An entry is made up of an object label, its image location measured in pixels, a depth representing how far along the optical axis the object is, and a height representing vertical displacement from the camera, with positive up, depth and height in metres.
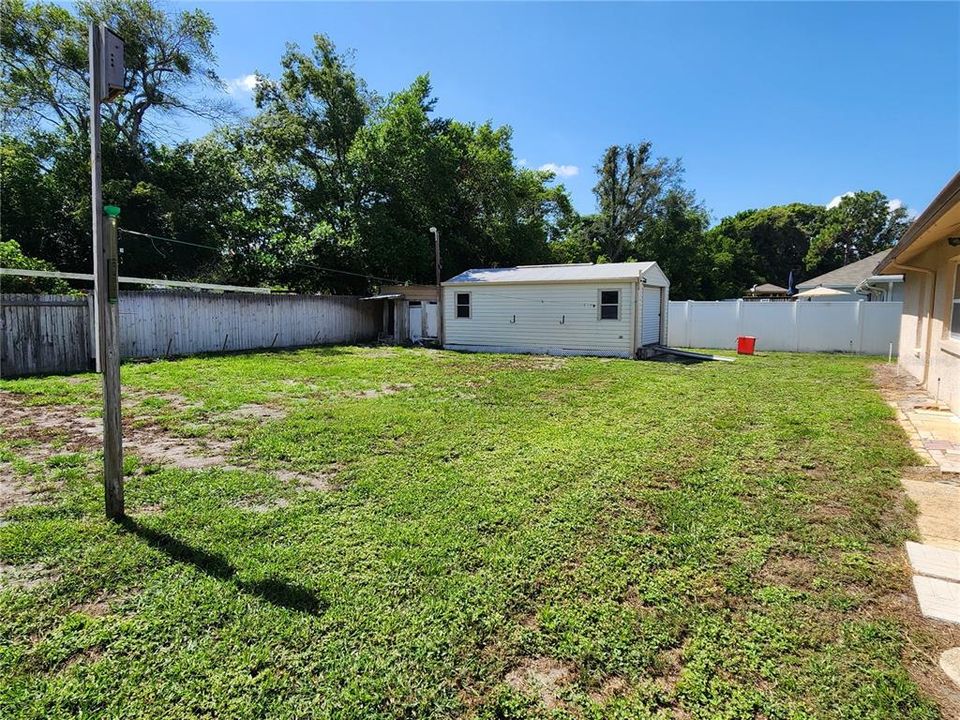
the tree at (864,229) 40.25 +8.26
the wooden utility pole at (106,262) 2.85 +0.33
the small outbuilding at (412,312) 17.28 +0.43
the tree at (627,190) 32.12 +9.06
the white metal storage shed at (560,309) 13.05 +0.49
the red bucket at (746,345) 13.90 -0.44
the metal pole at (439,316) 16.36 +0.28
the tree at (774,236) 40.75 +7.81
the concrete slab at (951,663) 1.96 -1.34
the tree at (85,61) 17.66 +9.66
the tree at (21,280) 9.99 +0.80
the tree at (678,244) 30.95 +5.33
